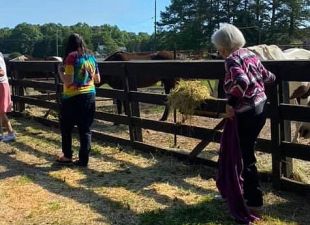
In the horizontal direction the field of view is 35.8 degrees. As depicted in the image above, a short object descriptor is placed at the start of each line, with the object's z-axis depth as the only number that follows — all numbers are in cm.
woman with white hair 410
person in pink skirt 799
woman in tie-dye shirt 625
